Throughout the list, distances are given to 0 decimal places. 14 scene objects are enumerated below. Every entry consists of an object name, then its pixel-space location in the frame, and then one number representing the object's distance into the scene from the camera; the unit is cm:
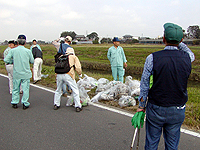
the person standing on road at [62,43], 542
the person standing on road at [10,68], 659
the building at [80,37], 9678
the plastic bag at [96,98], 573
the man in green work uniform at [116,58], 730
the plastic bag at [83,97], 540
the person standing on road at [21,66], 499
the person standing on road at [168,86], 216
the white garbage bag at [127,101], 516
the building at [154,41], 5239
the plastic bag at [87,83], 702
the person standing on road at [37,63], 882
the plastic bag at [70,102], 543
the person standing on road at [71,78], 484
